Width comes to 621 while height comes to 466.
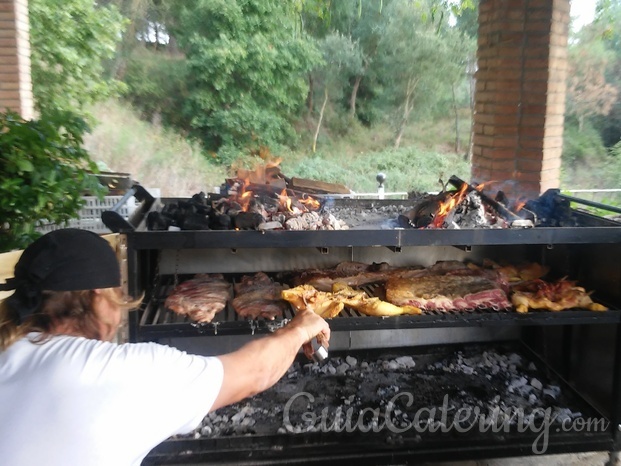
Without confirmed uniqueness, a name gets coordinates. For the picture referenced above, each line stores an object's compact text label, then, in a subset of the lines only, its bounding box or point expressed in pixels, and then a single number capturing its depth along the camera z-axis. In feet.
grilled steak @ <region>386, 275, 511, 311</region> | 11.05
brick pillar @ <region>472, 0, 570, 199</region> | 15.72
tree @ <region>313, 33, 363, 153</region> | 50.85
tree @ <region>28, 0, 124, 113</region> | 31.37
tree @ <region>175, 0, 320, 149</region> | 46.96
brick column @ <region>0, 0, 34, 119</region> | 20.86
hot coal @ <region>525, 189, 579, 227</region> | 12.03
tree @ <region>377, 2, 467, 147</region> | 51.88
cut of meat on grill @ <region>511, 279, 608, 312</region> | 11.09
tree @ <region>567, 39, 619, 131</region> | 46.26
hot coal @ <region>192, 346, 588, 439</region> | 11.78
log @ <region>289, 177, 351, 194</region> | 14.62
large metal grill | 9.90
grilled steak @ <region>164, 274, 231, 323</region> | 10.36
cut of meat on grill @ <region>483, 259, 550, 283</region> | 12.62
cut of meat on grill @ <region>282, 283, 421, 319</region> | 10.61
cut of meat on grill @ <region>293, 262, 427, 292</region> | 11.89
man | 4.68
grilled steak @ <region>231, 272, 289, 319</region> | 10.56
